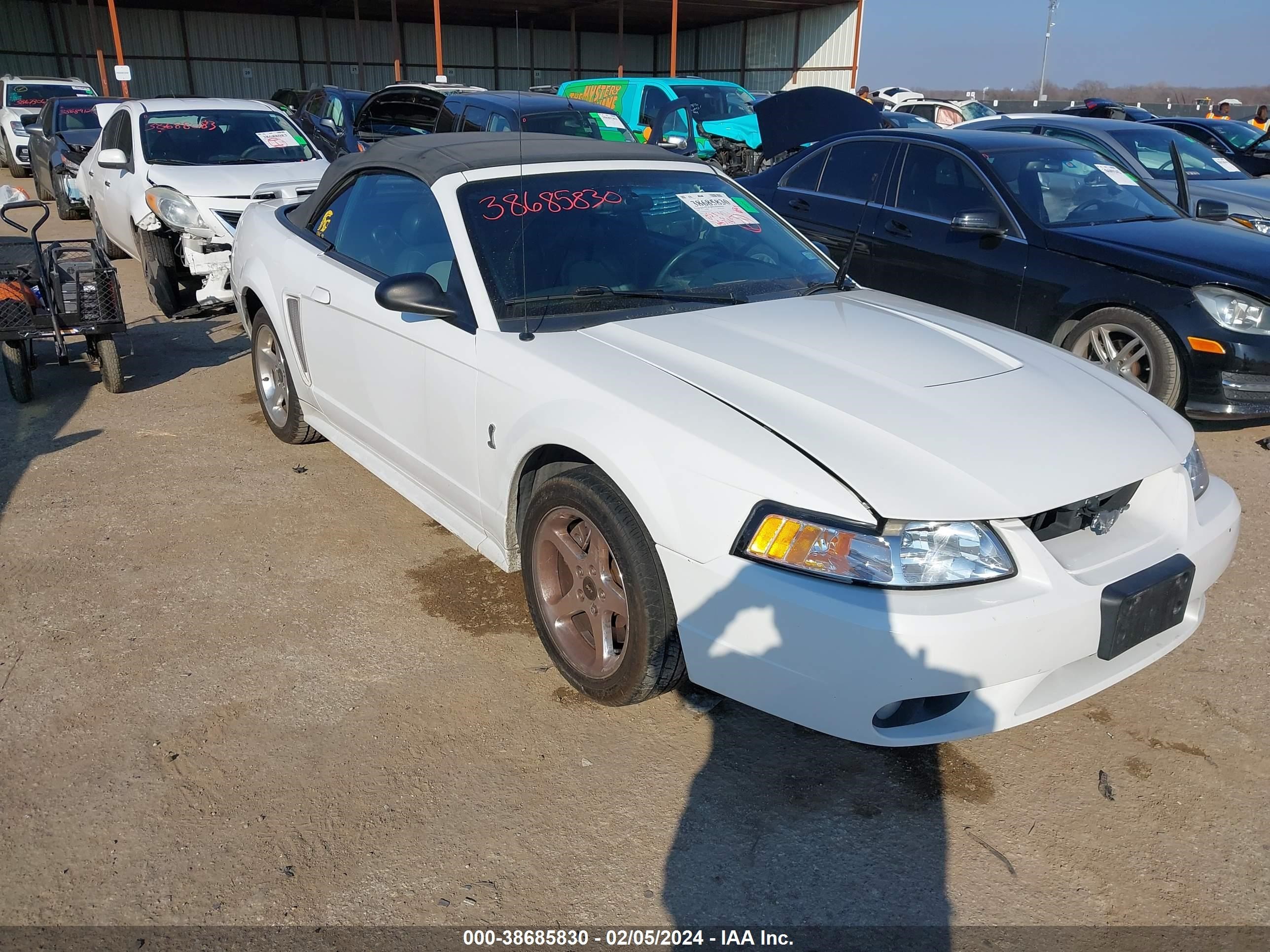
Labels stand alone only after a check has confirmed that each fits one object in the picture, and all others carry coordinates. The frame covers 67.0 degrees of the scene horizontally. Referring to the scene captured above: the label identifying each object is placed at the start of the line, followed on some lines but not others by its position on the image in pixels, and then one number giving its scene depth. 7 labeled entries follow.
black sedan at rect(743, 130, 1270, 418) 5.03
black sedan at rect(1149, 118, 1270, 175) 12.14
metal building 29.72
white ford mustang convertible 2.33
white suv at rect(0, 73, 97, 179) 17.08
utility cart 5.47
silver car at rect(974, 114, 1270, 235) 7.65
